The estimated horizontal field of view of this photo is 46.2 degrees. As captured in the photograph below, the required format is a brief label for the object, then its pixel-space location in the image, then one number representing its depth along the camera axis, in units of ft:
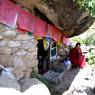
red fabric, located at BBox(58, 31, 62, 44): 13.69
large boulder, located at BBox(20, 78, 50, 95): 6.73
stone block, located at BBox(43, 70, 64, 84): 12.27
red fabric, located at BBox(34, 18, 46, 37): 10.32
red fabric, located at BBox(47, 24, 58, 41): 11.79
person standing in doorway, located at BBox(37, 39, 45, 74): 12.79
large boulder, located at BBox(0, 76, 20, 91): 6.69
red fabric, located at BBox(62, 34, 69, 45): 14.95
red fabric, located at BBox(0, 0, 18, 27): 8.81
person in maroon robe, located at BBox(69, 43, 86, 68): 15.83
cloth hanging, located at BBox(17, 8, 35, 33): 9.27
